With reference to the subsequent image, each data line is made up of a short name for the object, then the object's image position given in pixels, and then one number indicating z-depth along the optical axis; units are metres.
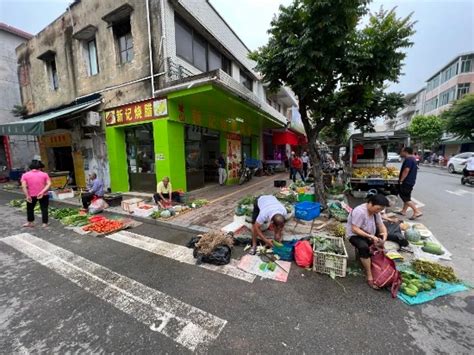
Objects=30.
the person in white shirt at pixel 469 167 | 10.56
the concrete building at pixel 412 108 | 39.50
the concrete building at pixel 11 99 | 14.07
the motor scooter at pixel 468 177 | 10.58
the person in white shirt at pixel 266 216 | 3.79
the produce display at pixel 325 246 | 3.51
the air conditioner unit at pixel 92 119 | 8.87
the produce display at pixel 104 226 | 5.26
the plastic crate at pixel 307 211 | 5.38
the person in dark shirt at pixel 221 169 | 10.61
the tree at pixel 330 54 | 4.77
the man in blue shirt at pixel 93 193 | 7.29
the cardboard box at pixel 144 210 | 6.33
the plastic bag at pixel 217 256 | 3.71
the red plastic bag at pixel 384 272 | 2.89
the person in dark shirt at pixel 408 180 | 5.75
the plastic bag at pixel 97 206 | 6.88
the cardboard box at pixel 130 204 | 6.68
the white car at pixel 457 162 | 15.65
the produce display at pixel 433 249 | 3.81
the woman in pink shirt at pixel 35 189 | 5.73
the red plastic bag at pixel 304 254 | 3.57
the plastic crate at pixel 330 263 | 3.28
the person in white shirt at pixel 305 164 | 13.49
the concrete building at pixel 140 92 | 7.47
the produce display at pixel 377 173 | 8.44
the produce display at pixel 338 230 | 4.55
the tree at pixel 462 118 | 17.78
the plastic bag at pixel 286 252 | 3.81
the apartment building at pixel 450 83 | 26.42
